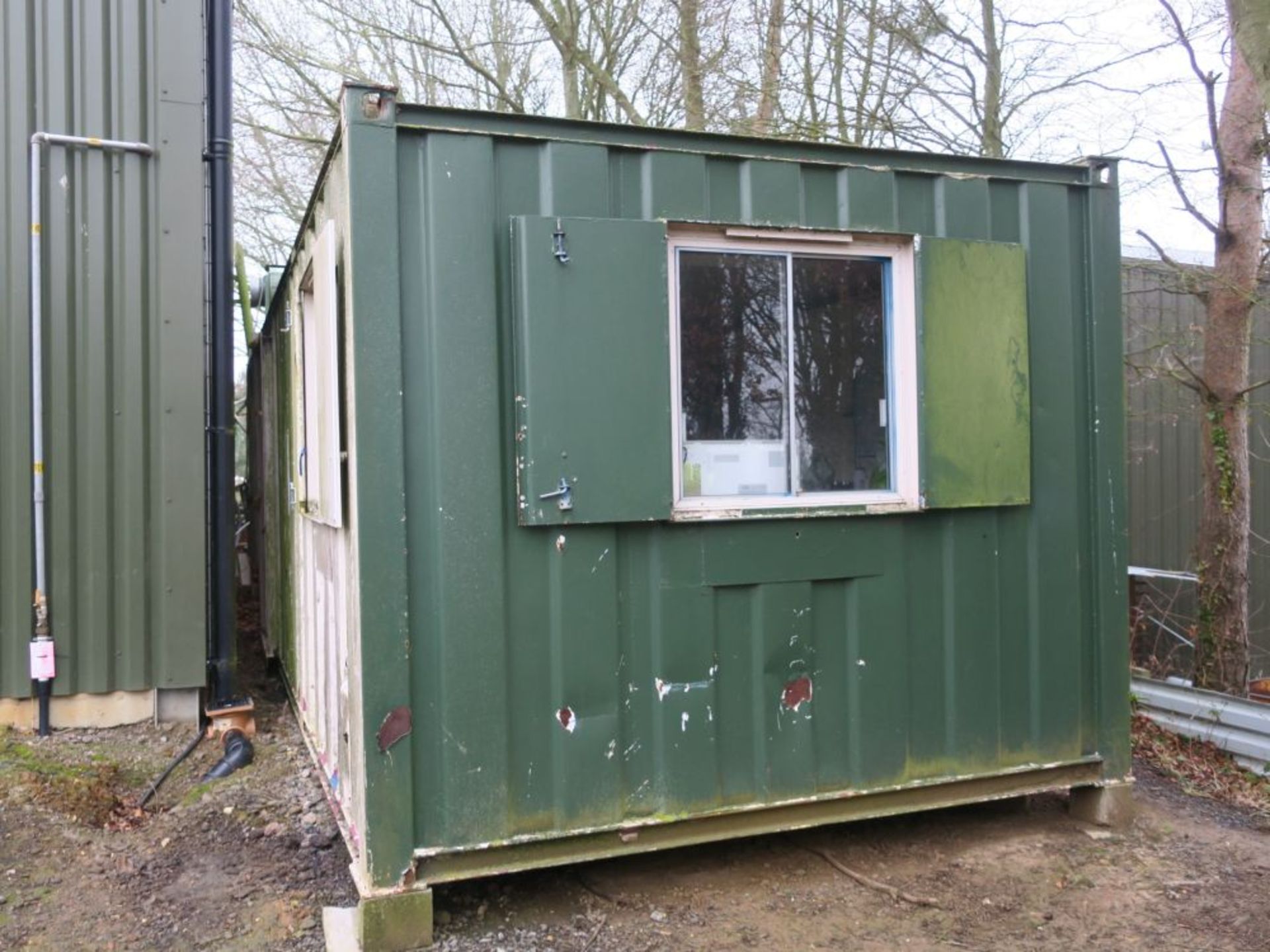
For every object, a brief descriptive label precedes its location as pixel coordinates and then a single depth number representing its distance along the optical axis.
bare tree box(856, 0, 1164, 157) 8.34
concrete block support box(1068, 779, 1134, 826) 4.29
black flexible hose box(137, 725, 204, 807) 4.75
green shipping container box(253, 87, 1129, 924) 3.35
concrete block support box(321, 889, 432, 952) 3.23
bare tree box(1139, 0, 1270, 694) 6.55
